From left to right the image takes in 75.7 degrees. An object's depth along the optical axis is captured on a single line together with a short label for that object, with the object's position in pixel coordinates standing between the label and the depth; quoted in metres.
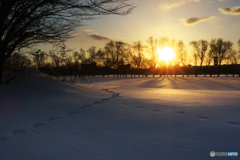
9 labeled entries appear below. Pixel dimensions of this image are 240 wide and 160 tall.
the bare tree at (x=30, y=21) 4.24
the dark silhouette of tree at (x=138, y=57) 45.69
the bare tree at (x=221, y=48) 46.58
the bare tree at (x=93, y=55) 50.56
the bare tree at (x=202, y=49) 47.33
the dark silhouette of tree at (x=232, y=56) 51.48
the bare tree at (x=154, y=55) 41.78
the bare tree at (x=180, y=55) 45.83
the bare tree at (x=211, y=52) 46.41
